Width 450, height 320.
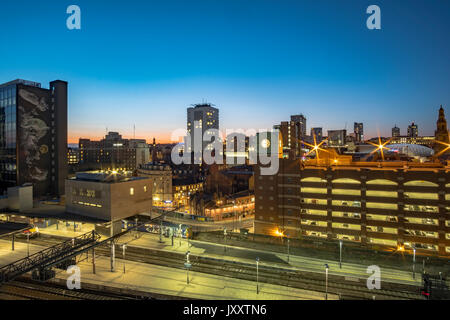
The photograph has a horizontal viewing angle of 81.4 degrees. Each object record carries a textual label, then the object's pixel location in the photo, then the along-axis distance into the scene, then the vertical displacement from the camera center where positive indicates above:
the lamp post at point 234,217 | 65.70 -16.50
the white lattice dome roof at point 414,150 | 88.38 +2.04
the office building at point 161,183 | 90.86 -8.81
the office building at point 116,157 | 167.88 +1.14
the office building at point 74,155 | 192.25 +2.81
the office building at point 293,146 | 69.36 +4.83
